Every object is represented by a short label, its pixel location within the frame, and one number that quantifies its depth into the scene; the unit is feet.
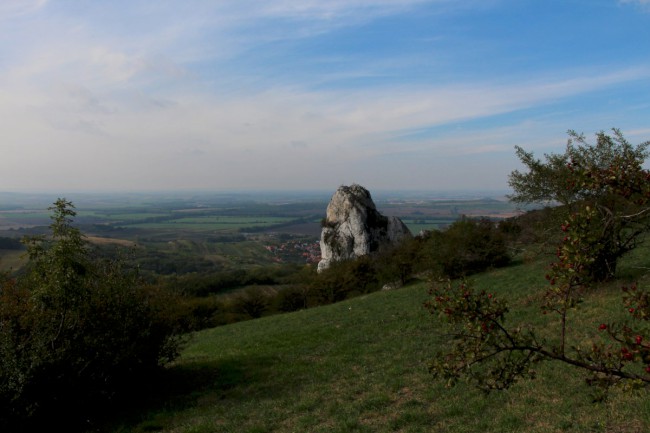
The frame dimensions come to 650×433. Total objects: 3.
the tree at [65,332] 36.47
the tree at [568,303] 13.41
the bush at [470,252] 129.29
